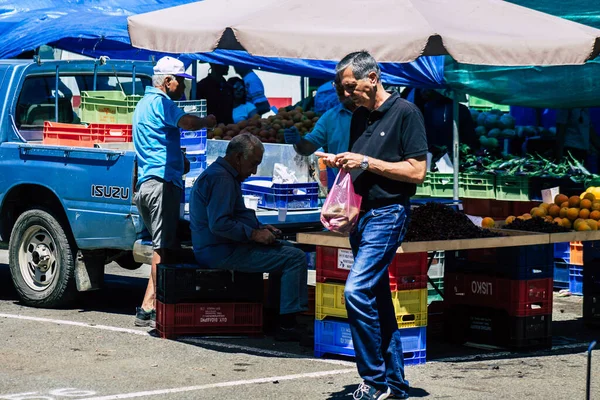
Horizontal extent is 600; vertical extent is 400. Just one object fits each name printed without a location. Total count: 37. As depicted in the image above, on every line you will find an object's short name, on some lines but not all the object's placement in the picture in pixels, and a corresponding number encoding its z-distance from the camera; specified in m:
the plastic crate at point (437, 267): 16.69
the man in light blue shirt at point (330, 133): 15.73
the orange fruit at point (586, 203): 15.48
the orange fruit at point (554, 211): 15.73
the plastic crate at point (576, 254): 18.92
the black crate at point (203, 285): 14.79
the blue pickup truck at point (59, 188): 16.16
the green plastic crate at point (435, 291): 16.64
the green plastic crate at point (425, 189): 21.41
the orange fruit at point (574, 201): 15.65
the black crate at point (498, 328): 14.44
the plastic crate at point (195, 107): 17.88
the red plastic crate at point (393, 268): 13.26
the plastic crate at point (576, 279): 19.14
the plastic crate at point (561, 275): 19.57
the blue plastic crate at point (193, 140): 17.02
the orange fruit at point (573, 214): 15.33
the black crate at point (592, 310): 16.26
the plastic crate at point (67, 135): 16.88
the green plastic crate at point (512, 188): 20.36
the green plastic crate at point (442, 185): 21.17
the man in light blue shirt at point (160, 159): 15.40
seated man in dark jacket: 14.71
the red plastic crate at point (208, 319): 14.91
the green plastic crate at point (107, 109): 17.35
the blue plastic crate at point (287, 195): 16.45
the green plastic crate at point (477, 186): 20.74
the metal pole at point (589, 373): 6.85
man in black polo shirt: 11.16
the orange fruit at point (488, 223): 15.66
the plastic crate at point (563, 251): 19.25
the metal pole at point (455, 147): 20.22
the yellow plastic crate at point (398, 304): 13.29
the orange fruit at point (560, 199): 15.99
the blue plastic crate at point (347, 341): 13.43
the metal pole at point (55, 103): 17.54
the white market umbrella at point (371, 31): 13.81
